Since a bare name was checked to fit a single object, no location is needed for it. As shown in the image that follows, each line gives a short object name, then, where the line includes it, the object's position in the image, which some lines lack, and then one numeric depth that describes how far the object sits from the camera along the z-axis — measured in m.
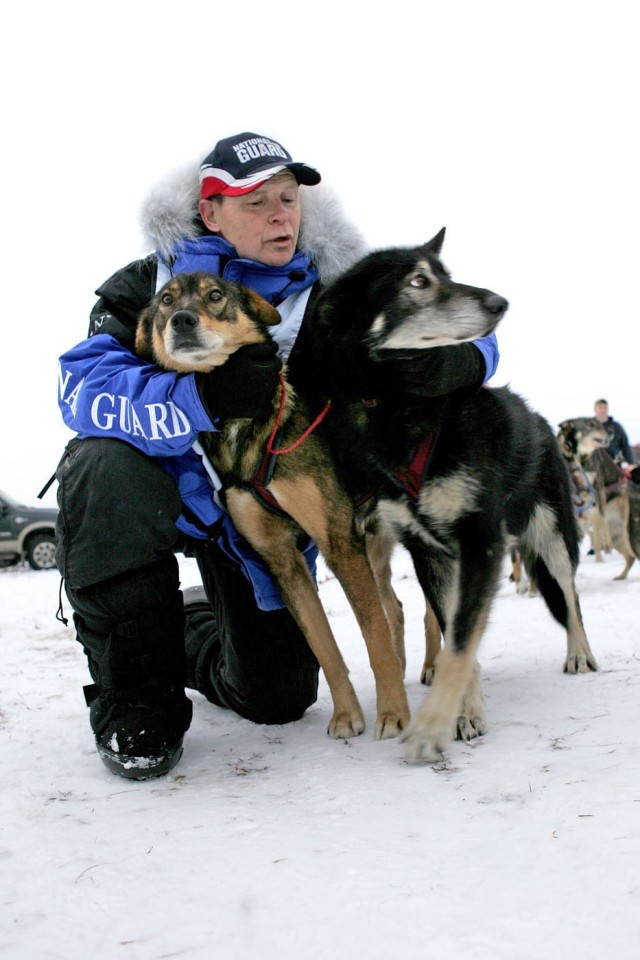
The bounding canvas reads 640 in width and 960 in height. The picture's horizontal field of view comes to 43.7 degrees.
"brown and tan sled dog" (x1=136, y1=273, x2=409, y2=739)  2.24
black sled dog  2.06
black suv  13.48
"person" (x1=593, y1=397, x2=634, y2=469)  10.41
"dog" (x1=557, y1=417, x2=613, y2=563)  9.18
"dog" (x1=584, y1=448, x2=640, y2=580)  7.46
